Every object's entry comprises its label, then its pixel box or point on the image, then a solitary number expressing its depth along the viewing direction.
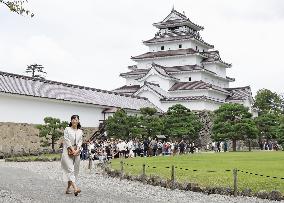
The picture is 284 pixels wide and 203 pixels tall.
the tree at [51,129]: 28.16
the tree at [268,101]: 60.16
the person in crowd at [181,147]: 29.73
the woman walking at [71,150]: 8.96
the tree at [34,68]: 64.10
